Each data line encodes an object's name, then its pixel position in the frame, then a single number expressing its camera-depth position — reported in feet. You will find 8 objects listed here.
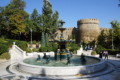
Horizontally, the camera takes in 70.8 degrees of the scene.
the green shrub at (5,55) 36.23
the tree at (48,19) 84.16
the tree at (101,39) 83.68
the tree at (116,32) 73.94
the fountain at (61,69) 18.70
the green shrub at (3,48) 37.30
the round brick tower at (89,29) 91.04
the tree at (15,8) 85.88
